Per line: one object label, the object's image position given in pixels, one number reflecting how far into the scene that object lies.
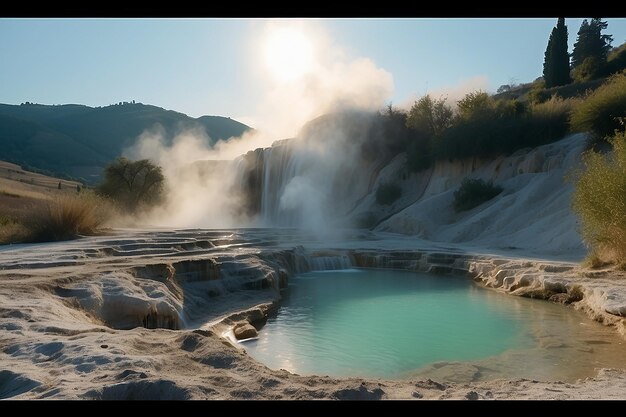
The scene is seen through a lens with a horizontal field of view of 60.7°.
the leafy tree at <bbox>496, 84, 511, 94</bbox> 59.58
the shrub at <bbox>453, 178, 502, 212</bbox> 23.59
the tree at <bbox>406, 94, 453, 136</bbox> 32.59
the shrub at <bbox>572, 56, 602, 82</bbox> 41.06
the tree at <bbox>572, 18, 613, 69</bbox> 45.88
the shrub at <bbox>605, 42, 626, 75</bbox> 40.56
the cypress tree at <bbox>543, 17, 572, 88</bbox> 42.31
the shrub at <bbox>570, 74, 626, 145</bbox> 19.83
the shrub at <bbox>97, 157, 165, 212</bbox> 34.84
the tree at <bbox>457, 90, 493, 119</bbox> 30.03
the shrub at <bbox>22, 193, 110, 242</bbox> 14.98
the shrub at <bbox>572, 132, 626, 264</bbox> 10.32
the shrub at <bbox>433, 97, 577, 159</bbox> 25.22
